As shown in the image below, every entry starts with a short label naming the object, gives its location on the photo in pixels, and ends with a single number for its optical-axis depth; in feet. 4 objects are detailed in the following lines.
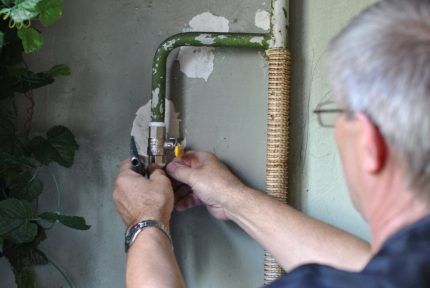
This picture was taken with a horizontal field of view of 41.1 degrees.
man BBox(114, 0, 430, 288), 2.15
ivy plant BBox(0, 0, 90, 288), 3.63
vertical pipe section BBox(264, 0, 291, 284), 4.04
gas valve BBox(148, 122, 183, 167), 4.01
